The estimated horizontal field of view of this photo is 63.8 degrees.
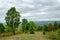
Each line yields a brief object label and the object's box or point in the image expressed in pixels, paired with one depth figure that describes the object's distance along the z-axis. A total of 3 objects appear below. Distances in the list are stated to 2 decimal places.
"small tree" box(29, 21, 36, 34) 24.34
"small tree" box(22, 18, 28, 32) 29.56
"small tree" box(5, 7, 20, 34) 18.74
